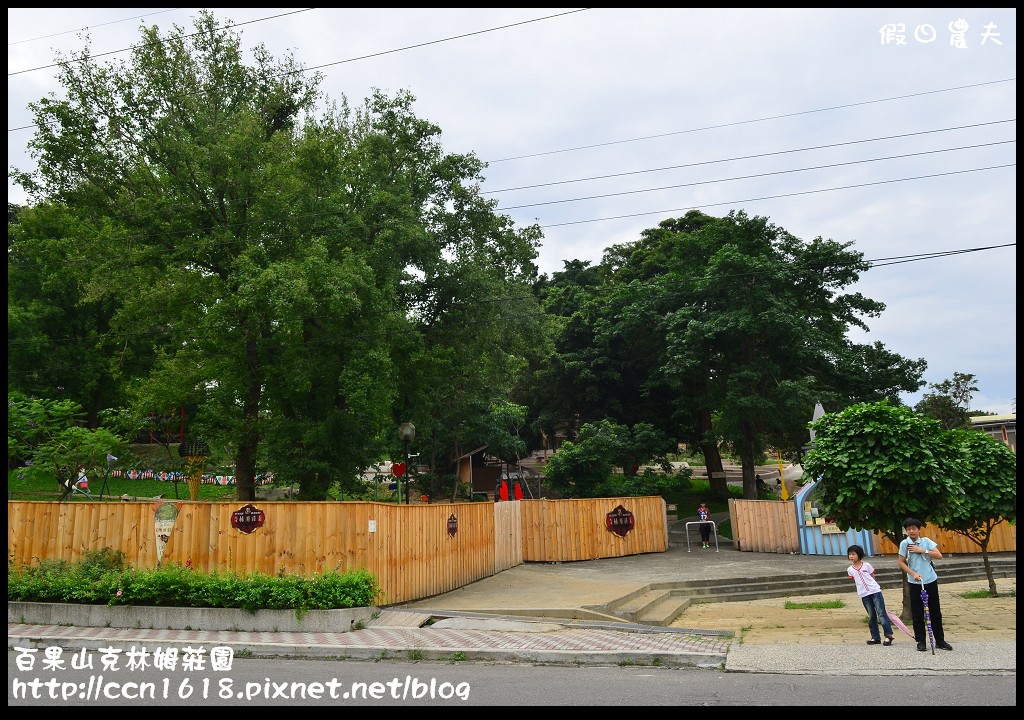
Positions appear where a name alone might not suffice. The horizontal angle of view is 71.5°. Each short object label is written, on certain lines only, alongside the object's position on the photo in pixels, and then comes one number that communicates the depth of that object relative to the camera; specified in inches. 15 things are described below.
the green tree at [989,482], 518.0
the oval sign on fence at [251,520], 485.1
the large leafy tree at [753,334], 1140.5
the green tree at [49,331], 1280.8
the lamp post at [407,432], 694.5
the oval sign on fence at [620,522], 866.1
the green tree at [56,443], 757.9
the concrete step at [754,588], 562.6
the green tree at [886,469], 418.0
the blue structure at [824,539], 809.5
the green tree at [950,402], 1637.6
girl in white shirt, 375.6
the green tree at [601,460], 1230.3
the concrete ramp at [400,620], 434.0
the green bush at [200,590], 423.8
